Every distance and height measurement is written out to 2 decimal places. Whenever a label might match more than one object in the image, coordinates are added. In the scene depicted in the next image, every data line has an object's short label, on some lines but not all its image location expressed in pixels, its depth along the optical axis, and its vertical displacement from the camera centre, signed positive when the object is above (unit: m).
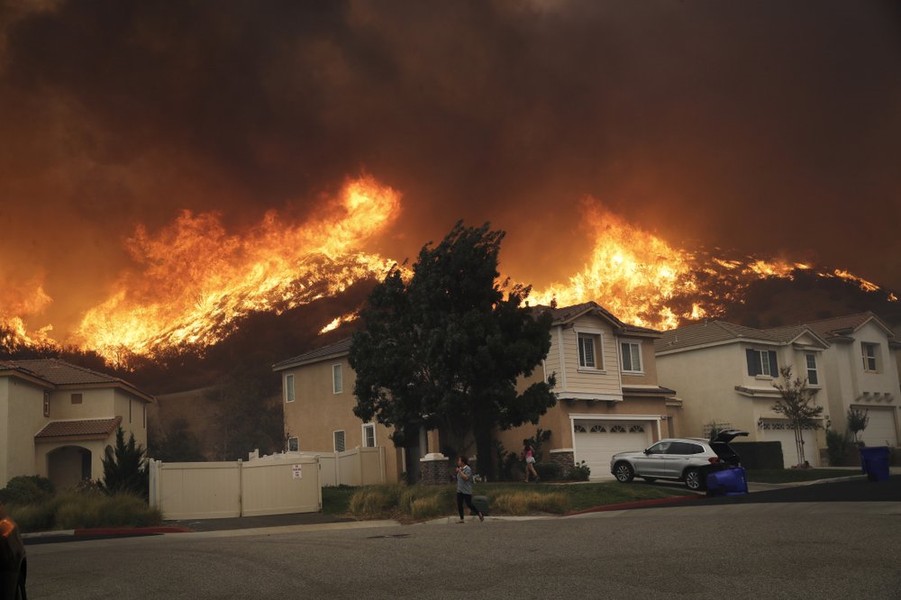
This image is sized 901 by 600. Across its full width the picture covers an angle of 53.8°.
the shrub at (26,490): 31.31 -1.02
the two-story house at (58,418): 38.25 +2.02
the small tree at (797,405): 45.06 +0.40
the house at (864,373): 53.53 +2.14
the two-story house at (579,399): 37.38 +1.41
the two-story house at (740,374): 46.69 +2.31
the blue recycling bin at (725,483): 28.91 -2.11
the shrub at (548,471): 35.53 -1.65
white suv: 30.16 -1.37
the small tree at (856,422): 50.84 -0.75
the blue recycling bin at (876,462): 31.53 -1.90
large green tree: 31.64 +3.17
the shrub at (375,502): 26.17 -1.81
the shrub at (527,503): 24.48 -2.01
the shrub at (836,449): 49.22 -2.16
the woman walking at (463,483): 22.58 -1.23
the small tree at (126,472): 27.58 -0.48
